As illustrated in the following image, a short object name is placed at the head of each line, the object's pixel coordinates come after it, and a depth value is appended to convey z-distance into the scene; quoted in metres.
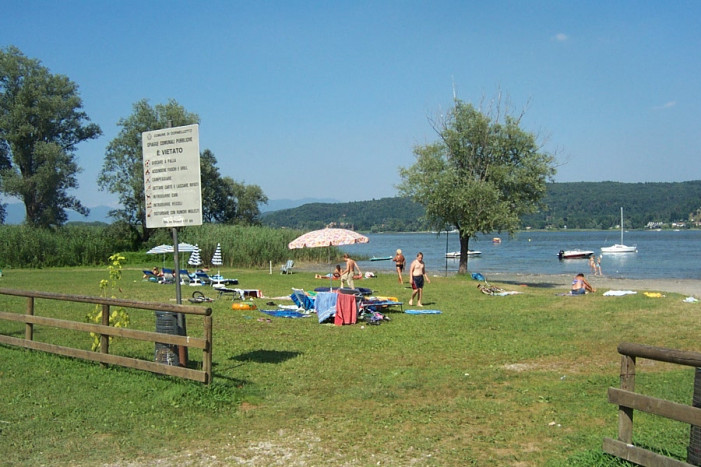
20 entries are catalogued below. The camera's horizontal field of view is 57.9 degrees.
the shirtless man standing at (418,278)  18.16
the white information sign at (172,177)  8.48
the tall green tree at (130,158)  49.78
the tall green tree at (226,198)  60.69
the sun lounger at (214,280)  24.06
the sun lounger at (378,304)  15.27
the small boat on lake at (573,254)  60.62
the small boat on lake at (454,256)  59.22
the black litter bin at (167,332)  8.20
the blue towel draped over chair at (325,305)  14.20
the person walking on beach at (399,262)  27.48
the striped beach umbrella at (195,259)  33.40
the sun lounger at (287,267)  33.47
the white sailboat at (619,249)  68.94
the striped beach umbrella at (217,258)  36.50
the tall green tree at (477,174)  30.17
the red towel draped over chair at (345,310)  14.11
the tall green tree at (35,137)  46.03
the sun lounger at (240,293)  19.05
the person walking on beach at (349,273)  21.64
